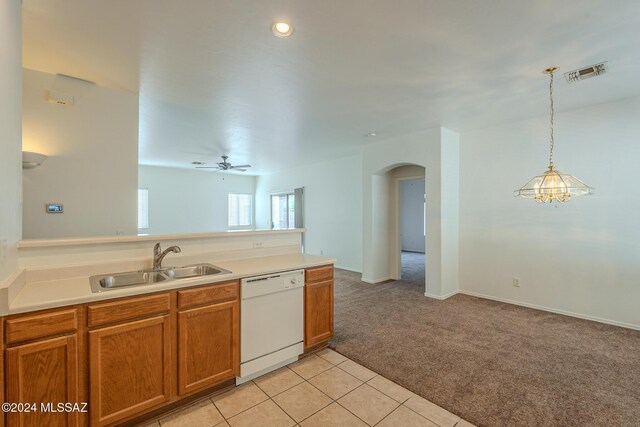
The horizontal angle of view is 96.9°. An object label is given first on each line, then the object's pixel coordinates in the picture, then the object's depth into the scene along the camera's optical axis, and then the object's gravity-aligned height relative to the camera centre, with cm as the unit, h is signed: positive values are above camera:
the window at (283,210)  859 +19
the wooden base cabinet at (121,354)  148 -85
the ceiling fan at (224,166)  655 +120
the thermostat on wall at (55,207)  284 +9
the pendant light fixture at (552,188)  264 +26
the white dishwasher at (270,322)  231 -92
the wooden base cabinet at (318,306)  272 -89
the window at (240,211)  955 +18
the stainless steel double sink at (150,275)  209 -47
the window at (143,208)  762 +23
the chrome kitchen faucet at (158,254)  228 -30
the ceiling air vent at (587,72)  261 +137
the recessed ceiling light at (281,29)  202 +137
